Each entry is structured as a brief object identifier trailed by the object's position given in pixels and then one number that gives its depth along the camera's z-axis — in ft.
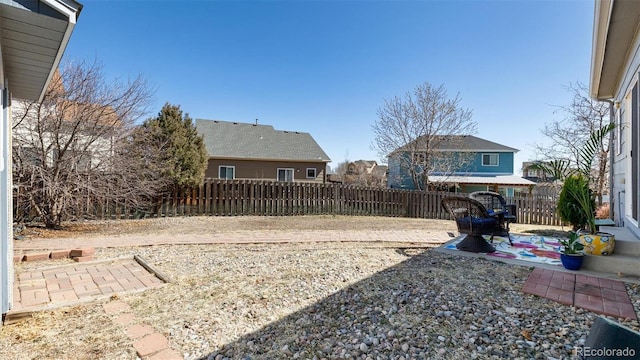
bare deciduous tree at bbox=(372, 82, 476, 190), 48.62
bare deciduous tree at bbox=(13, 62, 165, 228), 21.88
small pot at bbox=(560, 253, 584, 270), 12.55
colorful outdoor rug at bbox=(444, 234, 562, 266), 14.82
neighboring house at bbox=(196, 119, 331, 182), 59.00
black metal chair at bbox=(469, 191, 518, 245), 18.37
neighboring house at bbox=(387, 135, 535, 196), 51.43
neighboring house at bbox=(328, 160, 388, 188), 80.59
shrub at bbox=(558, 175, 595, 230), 18.34
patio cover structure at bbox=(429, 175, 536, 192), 62.27
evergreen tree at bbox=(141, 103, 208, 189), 30.73
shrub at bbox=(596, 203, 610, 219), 24.80
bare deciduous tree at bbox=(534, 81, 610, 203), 34.09
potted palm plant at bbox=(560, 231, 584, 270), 12.58
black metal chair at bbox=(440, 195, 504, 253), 15.80
